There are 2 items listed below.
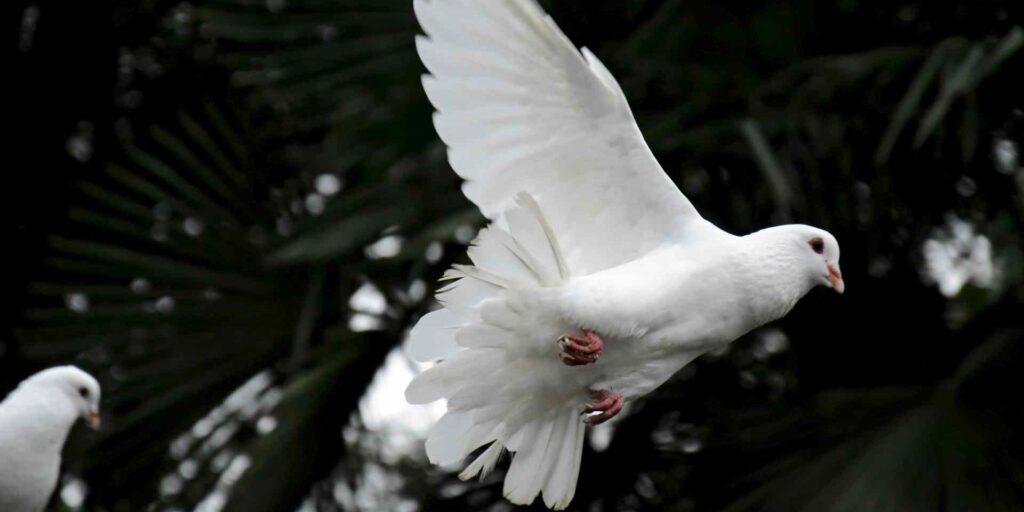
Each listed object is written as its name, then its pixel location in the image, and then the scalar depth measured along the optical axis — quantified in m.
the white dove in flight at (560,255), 8.38
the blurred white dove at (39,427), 10.57
